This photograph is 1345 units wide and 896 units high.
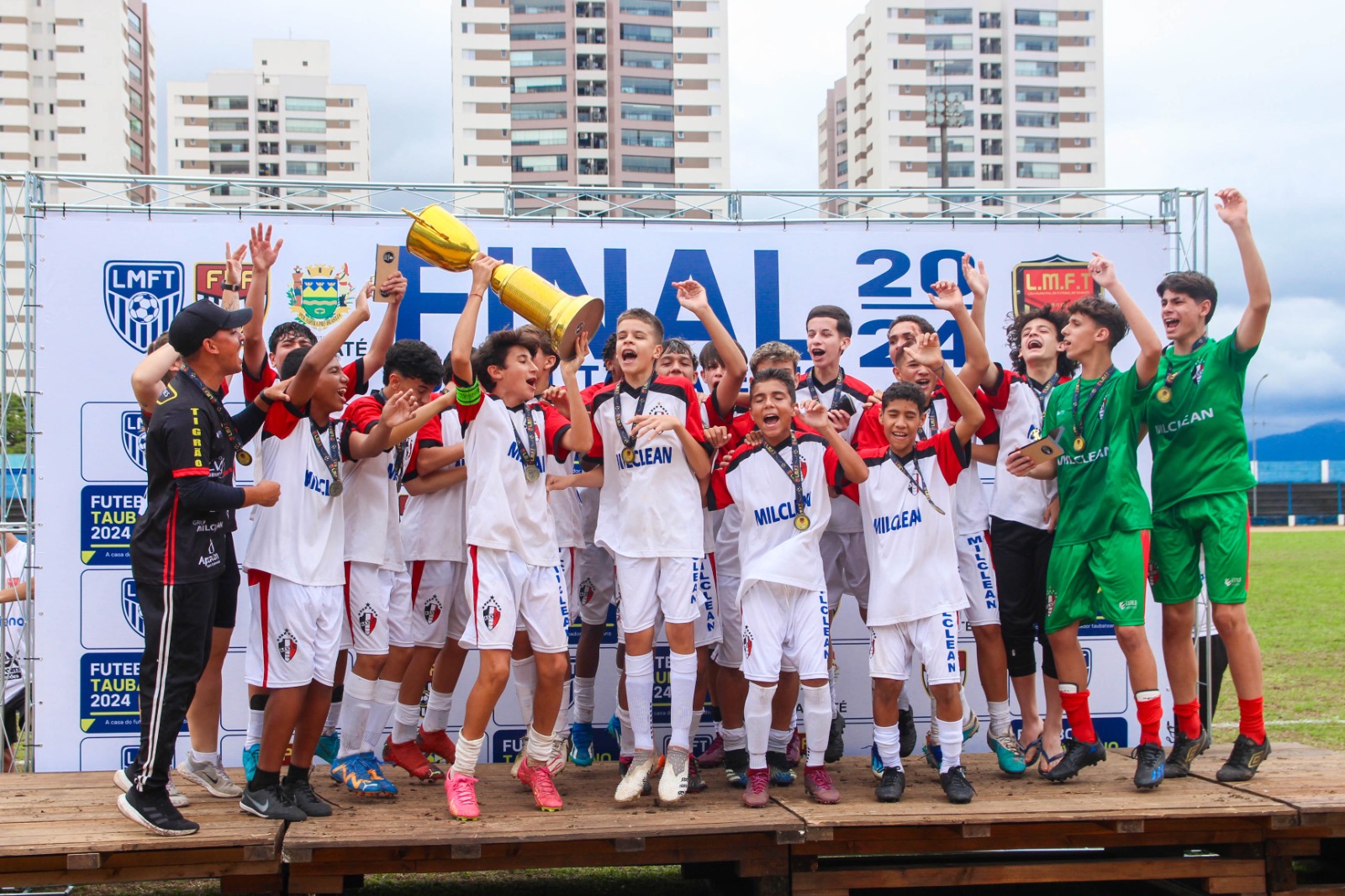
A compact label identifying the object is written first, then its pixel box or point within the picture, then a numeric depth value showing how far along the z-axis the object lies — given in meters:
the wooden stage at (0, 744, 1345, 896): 4.20
